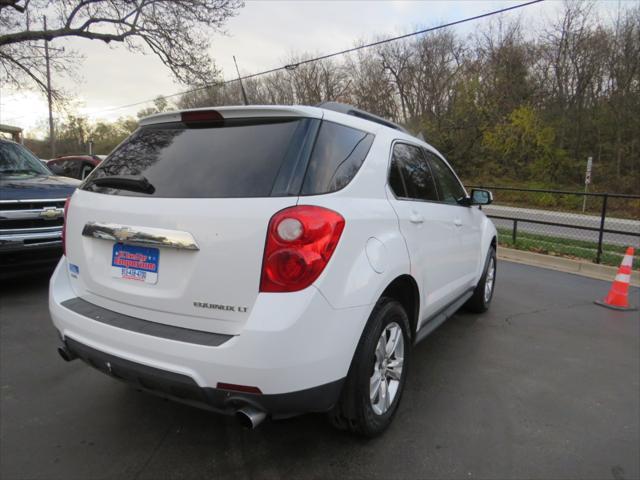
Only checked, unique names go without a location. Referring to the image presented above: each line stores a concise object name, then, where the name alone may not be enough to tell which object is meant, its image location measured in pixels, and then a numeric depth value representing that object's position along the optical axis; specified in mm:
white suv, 1903
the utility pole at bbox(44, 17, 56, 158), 15542
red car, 12164
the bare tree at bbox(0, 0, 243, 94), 15000
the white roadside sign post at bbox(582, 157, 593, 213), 18234
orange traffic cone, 5547
